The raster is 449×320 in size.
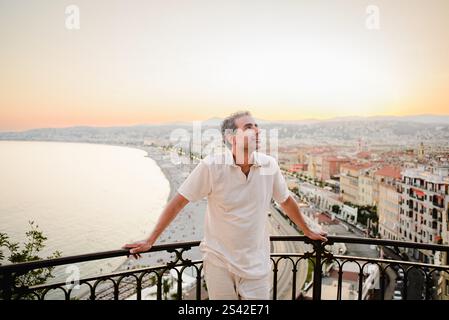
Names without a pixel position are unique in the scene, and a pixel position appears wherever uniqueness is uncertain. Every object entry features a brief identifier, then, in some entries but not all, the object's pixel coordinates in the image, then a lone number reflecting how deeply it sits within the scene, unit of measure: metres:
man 1.52
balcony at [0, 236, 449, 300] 1.56
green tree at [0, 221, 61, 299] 4.17
